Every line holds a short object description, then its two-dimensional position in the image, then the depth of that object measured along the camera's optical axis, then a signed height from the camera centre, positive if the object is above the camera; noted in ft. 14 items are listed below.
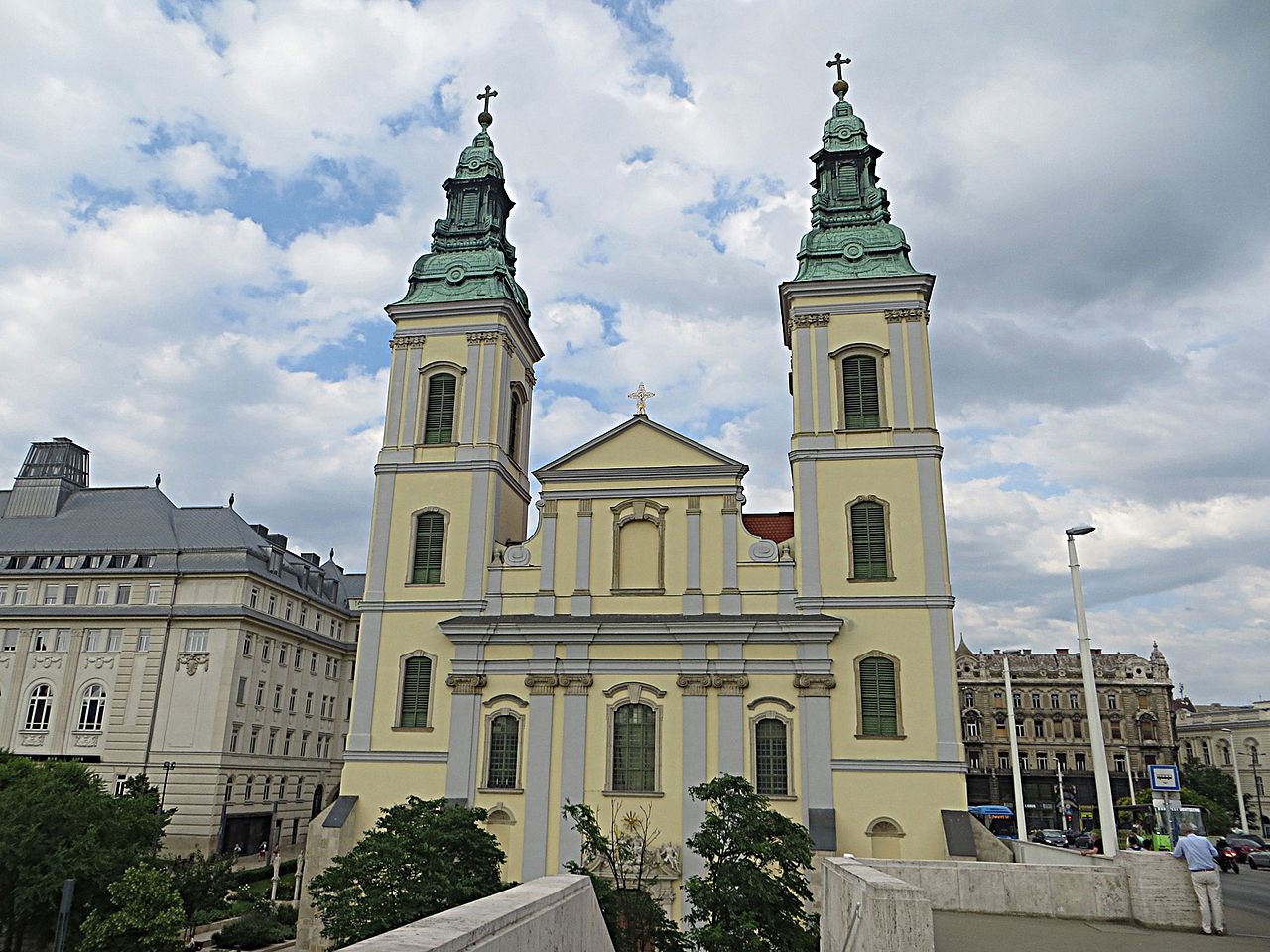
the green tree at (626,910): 57.44 -7.84
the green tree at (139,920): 72.90 -11.01
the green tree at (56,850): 78.18 -6.68
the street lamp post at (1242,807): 233.55 -4.92
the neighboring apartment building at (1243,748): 288.71 +11.12
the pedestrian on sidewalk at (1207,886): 41.14 -4.00
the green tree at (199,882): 89.81 -10.29
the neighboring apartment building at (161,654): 153.38 +17.50
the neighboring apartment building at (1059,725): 271.49 +15.46
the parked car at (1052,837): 170.19 -9.64
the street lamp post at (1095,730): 59.06 +3.12
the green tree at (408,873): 58.18 -6.14
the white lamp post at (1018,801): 90.33 -1.74
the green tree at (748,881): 54.34 -5.83
